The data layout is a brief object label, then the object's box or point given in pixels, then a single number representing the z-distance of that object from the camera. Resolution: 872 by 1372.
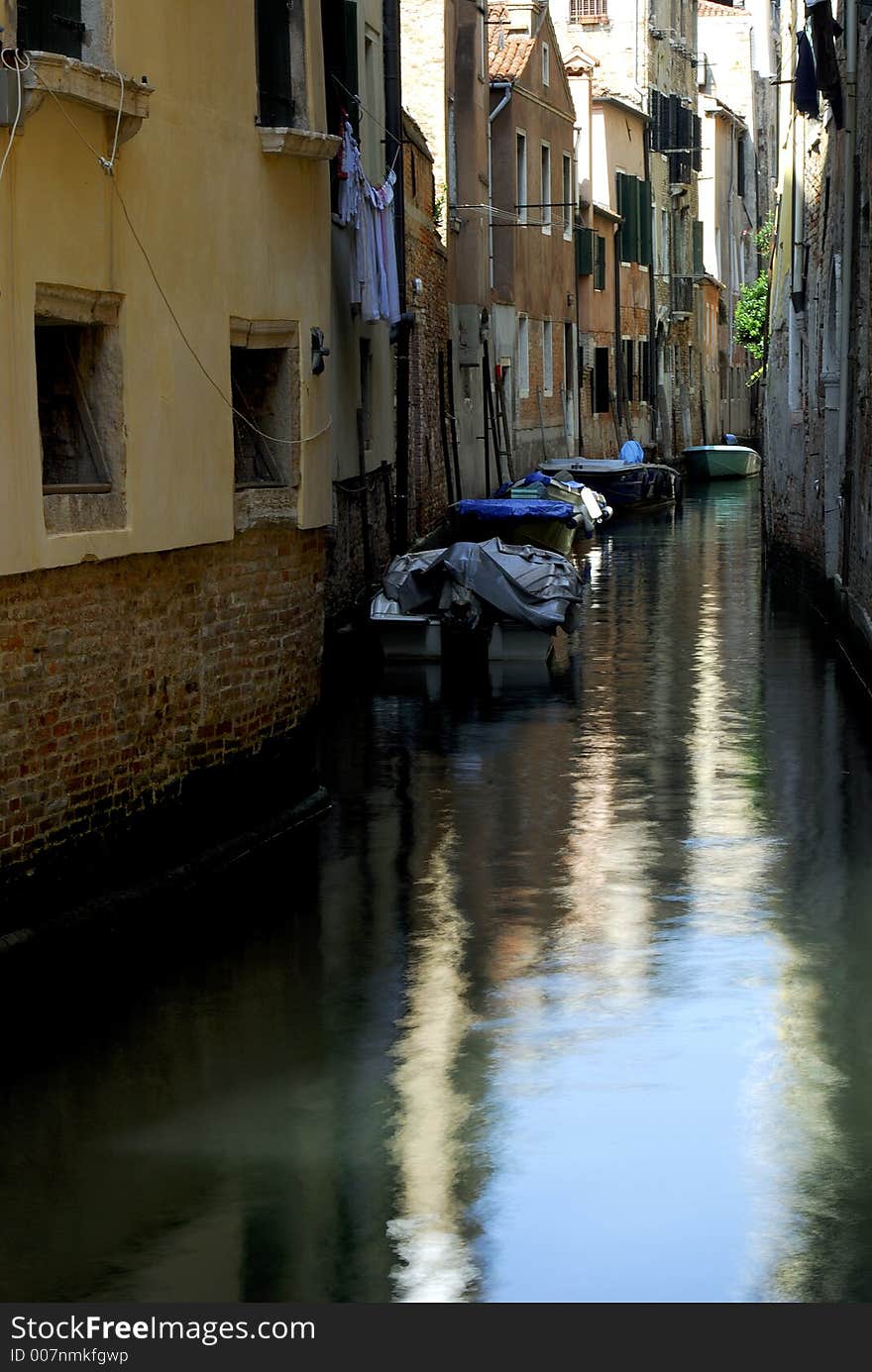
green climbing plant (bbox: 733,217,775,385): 51.25
